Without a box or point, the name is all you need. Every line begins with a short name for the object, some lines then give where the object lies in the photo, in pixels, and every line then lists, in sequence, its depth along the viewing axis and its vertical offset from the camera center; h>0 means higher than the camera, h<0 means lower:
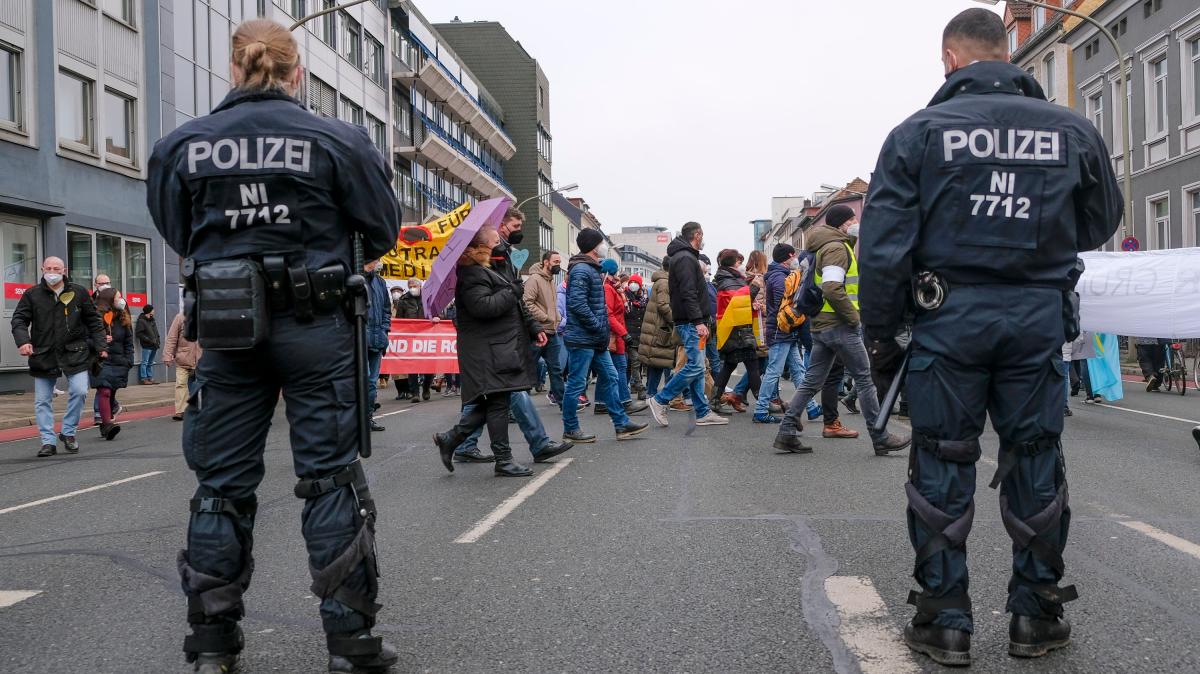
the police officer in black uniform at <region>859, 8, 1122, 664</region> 3.27 +0.04
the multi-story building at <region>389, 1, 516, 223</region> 45.81 +10.67
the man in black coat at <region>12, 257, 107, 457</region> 9.88 +0.02
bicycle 15.95 -0.72
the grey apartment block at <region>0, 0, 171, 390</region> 19.02 +3.88
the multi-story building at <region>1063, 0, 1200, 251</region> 26.80 +5.83
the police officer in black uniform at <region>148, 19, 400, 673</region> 3.13 +0.01
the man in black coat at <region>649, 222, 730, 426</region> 10.26 +0.15
